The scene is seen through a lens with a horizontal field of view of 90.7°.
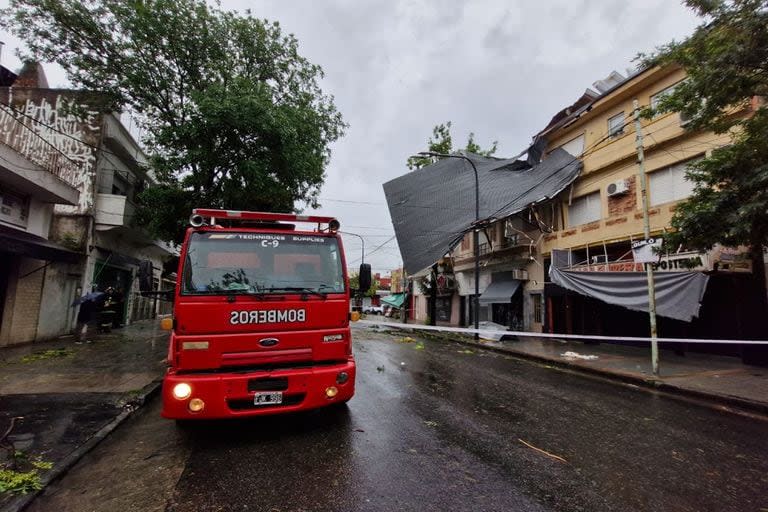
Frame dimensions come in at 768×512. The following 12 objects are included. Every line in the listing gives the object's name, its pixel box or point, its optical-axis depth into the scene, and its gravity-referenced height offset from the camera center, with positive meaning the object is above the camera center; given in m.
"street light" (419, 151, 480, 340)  15.98 +2.55
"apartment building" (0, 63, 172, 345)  11.08 +2.80
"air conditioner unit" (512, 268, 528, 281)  19.13 +1.34
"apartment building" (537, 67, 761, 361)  10.48 +2.72
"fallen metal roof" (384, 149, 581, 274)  16.17 +4.94
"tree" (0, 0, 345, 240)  13.45 +7.54
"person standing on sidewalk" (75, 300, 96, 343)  12.53 -1.00
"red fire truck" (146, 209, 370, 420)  4.07 -0.34
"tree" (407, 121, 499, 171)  24.84 +10.11
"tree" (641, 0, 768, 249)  5.98 +3.59
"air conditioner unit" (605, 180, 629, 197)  14.34 +4.44
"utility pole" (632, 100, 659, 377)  8.87 +0.29
